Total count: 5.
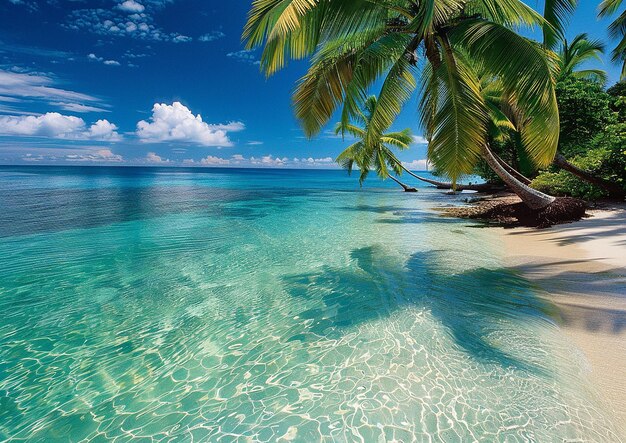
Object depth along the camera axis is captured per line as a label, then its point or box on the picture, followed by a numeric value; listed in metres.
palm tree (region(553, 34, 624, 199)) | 18.59
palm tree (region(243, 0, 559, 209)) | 5.79
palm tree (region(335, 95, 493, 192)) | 22.80
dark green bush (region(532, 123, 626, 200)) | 11.35
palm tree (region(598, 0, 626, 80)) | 14.48
